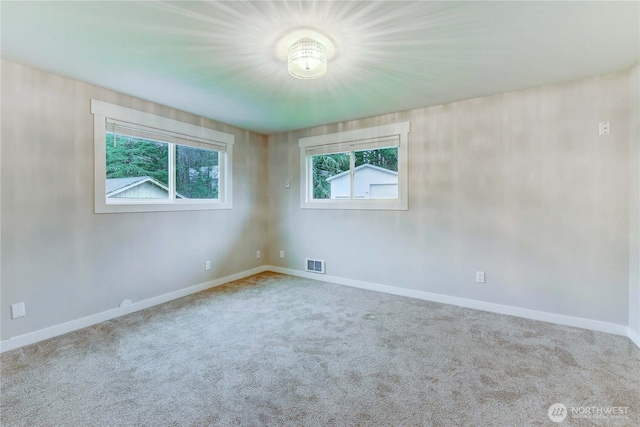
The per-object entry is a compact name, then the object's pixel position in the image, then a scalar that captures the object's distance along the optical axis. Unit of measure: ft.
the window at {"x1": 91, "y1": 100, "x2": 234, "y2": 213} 9.61
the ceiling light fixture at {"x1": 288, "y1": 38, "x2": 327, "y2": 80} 6.57
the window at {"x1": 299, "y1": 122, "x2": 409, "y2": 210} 12.24
